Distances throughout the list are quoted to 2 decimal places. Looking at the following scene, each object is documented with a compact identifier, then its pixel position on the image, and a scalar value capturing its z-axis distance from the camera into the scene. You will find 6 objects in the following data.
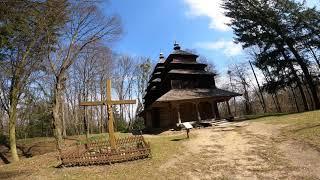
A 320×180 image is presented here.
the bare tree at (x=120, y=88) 28.70
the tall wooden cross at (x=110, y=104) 8.35
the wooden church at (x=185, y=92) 15.83
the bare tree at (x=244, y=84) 26.99
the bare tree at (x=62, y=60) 11.99
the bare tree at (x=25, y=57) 9.53
